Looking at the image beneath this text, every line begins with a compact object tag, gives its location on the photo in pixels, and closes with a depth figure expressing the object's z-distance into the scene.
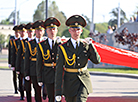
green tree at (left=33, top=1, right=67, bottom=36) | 87.96
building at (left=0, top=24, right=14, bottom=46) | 87.56
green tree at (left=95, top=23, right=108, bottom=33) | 121.82
